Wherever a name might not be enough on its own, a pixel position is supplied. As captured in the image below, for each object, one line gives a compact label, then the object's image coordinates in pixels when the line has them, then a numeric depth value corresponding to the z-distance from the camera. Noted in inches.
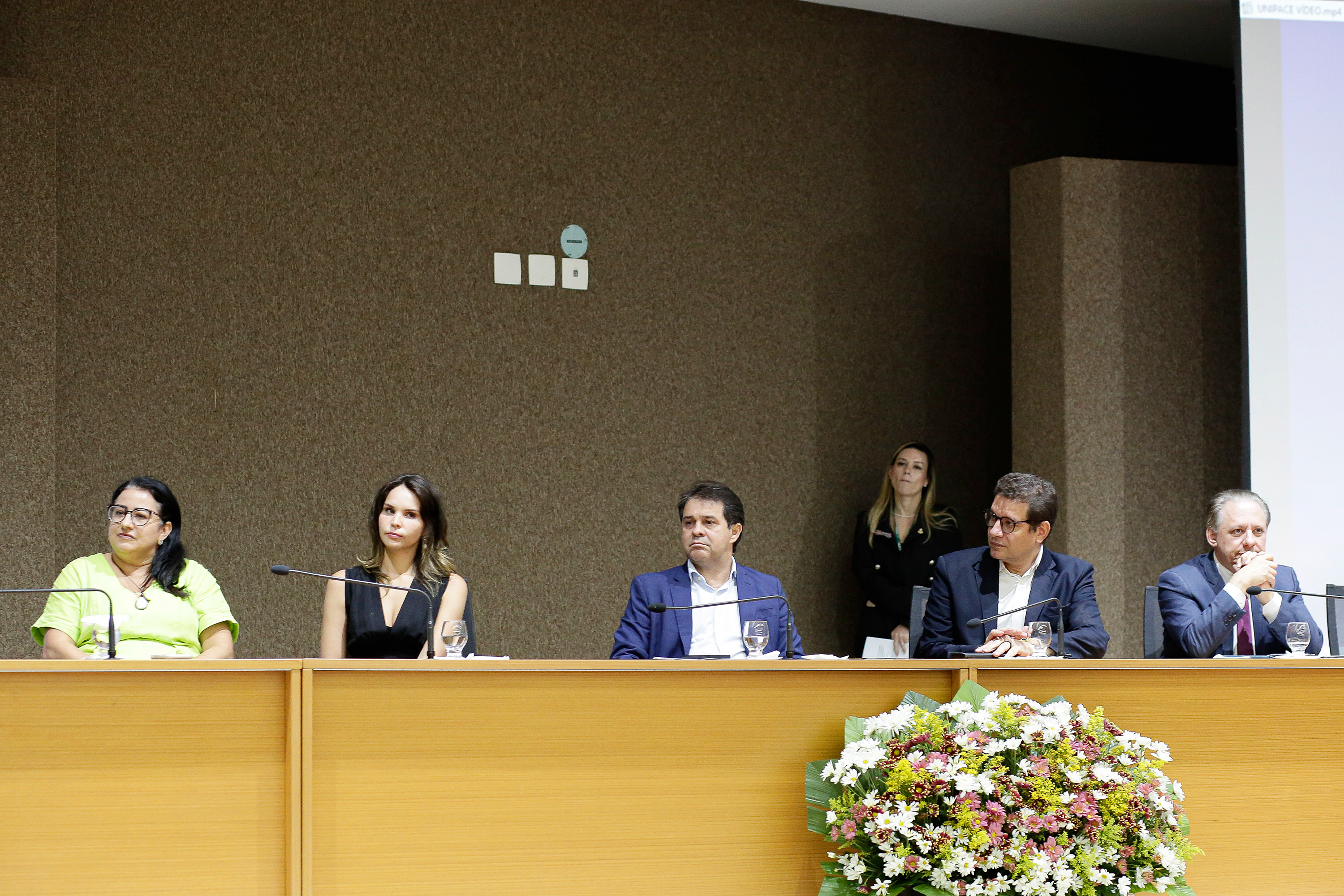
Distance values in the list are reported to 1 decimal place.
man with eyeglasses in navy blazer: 270.5
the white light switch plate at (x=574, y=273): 405.1
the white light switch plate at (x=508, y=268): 397.1
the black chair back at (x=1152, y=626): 269.6
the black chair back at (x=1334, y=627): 265.4
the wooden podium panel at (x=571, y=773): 195.3
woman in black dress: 272.4
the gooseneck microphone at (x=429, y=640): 234.1
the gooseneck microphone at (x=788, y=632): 272.2
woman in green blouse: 267.6
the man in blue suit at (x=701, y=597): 280.8
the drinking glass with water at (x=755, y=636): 239.9
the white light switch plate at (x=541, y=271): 400.5
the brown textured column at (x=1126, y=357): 410.0
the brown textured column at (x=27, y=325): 331.6
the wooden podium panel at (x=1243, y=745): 213.6
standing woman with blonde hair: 403.2
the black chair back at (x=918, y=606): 270.1
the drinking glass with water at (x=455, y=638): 222.7
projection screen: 366.6
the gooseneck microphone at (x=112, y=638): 219.3
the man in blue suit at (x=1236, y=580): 265.7
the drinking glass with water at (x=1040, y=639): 239.1
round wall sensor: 405.1
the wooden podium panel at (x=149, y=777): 186.7
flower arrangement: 187.9
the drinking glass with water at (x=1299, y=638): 244.5
